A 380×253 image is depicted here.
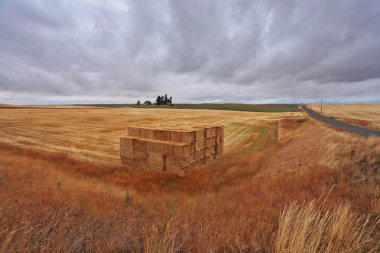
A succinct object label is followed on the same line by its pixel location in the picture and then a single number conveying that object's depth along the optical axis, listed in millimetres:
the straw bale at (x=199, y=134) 9633
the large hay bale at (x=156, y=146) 9273
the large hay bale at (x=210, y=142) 10992
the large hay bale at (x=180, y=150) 8656
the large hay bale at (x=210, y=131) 10798
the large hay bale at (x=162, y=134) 9690
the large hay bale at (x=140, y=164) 9969
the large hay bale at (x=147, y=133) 10211
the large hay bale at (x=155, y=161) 9289
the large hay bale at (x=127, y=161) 10427
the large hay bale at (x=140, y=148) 9922
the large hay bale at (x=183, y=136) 9117
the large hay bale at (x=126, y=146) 10211
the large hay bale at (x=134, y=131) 10680
